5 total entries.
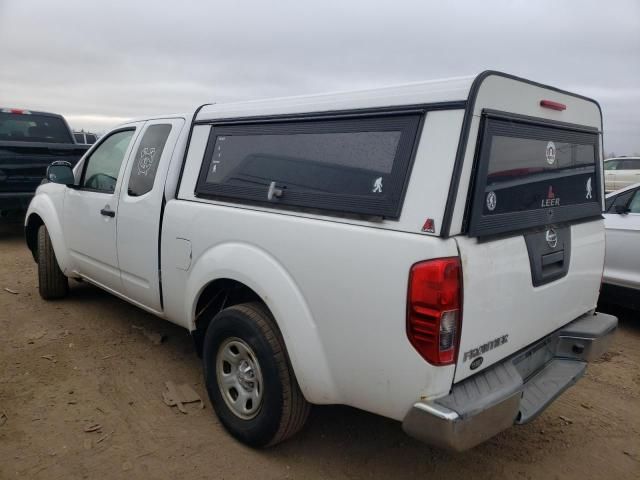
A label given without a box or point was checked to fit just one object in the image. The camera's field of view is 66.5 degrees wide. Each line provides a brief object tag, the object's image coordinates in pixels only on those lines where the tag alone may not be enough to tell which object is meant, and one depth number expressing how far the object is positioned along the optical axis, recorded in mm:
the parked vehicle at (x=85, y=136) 15052
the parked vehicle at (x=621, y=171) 13668
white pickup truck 2037
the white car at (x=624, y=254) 4703
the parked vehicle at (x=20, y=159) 7832
